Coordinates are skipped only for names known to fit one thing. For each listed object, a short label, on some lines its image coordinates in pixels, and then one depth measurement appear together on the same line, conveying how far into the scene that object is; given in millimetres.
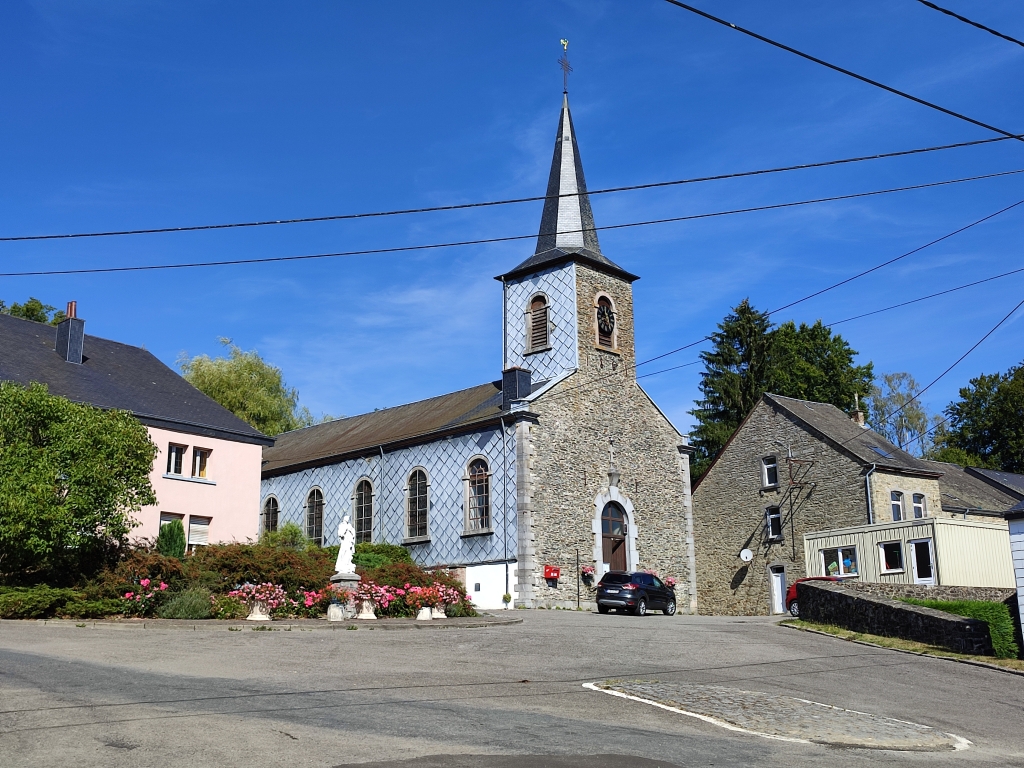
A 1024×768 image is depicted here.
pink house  27484
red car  29047
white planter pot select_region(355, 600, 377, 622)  20219
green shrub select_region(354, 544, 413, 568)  28906
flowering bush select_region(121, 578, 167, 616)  19047
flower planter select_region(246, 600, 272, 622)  19281
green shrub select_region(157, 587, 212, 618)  18922
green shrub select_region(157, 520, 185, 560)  24047
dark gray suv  27922
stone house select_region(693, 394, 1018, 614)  35219
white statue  20781
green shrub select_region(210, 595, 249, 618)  19422
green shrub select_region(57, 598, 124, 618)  18375
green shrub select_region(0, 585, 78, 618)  18000
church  30922
